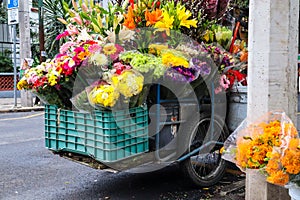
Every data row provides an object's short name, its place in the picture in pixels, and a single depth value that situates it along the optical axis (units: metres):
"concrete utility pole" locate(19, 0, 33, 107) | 13.55
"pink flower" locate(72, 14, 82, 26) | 4.32
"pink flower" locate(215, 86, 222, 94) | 4.41
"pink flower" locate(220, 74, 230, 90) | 4.38
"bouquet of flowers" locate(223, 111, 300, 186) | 2.56
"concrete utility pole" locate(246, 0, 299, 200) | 3.13
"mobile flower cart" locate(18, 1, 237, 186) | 3.66
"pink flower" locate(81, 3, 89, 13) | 4.32
